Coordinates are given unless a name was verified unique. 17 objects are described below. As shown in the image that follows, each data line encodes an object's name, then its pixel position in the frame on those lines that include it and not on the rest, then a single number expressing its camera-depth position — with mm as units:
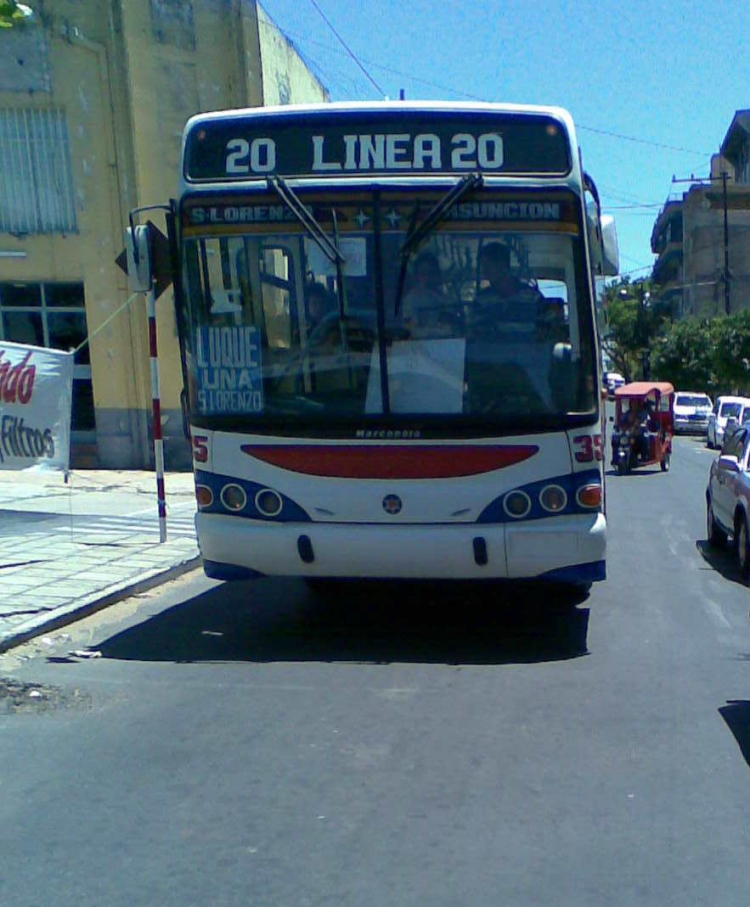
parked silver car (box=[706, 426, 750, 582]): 10664
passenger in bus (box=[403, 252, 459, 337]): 6824
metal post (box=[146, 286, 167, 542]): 10227
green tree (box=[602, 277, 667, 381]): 77812
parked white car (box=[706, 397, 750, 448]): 32678
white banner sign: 10234
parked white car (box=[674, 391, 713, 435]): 41938
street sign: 8062
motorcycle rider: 24703
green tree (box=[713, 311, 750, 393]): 40812
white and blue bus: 6770
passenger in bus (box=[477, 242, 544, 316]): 6742
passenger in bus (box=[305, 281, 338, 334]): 6914
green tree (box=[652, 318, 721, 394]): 50031
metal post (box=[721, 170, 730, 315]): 48938
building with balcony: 60812
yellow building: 18125
